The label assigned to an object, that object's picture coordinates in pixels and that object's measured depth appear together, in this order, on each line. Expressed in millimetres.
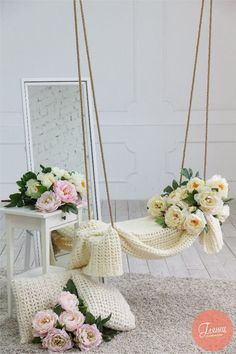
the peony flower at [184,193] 3021
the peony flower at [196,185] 3006
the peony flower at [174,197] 3029
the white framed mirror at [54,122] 3492
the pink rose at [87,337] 2580
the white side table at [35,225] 2840
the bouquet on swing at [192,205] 2939
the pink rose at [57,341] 2566
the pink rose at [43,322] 2592
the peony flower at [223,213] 3041
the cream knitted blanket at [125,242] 2701
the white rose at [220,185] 3000
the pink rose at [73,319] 2601
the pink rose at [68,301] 2632
